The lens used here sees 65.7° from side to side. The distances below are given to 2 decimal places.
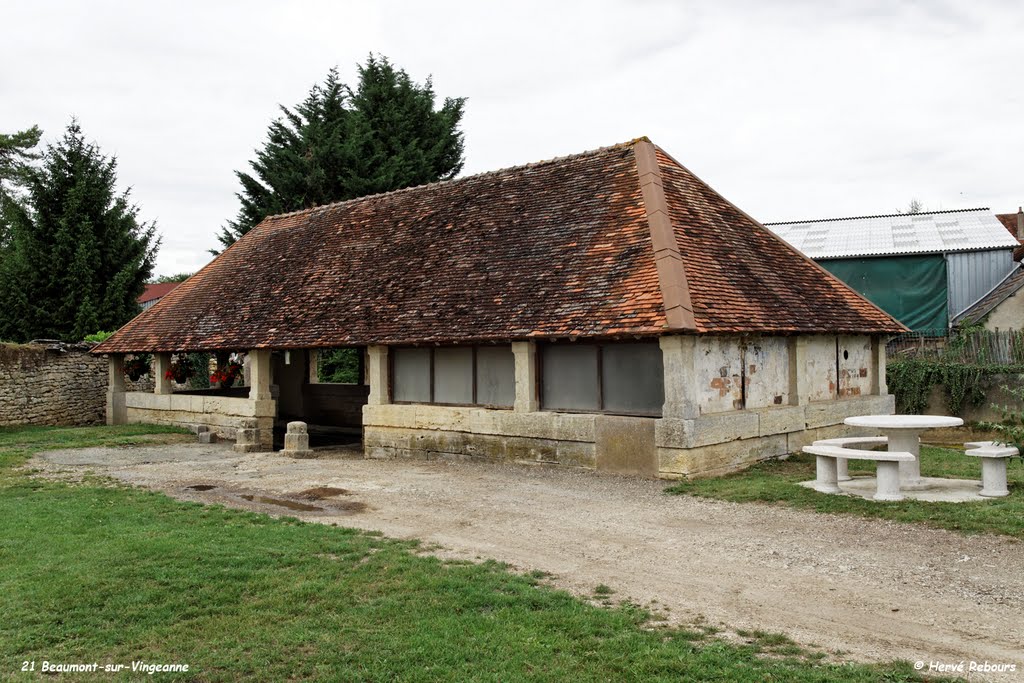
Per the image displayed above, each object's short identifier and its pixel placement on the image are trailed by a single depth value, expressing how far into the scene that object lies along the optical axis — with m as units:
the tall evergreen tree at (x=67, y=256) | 26.98
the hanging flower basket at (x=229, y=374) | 21.27
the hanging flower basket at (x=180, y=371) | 20.45
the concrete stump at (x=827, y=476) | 9.78
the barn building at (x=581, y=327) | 11.54
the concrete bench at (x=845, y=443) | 10.52
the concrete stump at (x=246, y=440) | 15.80
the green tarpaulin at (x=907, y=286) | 23.91
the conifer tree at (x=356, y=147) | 30.03
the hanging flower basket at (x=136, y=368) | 21.91
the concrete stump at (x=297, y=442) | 15.00
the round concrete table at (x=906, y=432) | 9.75
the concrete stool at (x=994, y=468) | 9.08
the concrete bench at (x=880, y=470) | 9.00
